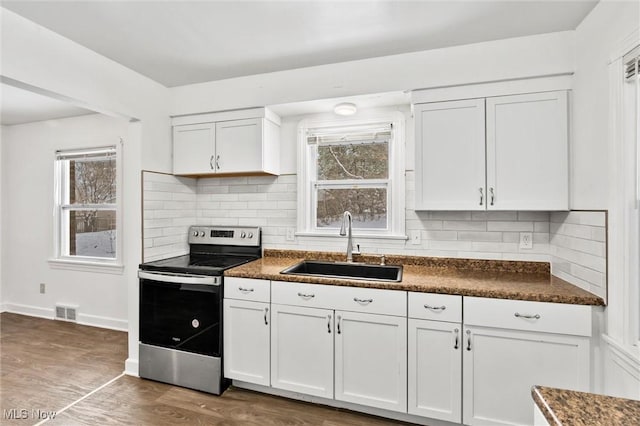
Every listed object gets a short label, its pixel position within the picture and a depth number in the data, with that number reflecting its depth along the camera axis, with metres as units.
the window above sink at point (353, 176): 2.64
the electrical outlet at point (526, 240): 2.29
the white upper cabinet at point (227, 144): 2.67
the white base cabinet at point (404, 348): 1.75
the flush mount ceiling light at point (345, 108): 2.53
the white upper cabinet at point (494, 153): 2.00
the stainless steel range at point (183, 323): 2.34
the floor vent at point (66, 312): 3.79
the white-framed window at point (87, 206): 3.63
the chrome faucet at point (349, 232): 2.52
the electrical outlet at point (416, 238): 2.56
